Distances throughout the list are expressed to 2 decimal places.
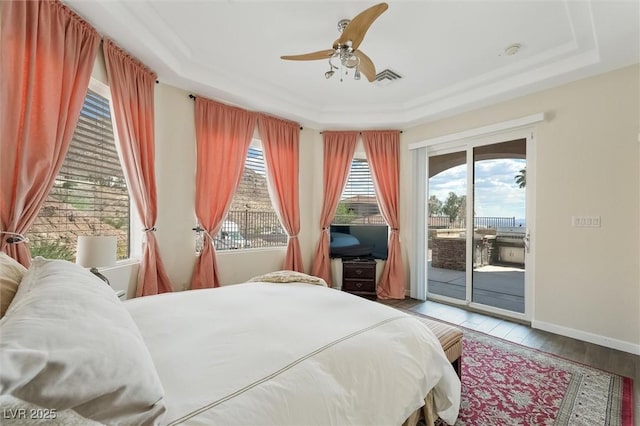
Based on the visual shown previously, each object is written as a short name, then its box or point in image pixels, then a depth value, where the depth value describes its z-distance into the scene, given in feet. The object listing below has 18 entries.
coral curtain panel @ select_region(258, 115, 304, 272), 13.15
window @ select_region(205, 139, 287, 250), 12.51
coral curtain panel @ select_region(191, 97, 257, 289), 10.94
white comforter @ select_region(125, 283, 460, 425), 3.03
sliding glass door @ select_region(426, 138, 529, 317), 11.41
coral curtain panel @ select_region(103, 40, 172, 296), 8.20
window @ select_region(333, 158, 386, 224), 15.38
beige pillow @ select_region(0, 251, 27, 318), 3.22
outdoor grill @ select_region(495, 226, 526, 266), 11.28
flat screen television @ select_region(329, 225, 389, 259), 14.46
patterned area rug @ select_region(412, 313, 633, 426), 5.67
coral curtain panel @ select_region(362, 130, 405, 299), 14.33
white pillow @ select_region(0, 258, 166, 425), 1.78
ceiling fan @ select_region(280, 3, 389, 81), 6.14
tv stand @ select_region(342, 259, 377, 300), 13.98
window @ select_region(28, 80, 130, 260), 6.90
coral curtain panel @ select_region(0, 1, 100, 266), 5.48
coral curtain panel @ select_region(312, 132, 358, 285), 14.83
